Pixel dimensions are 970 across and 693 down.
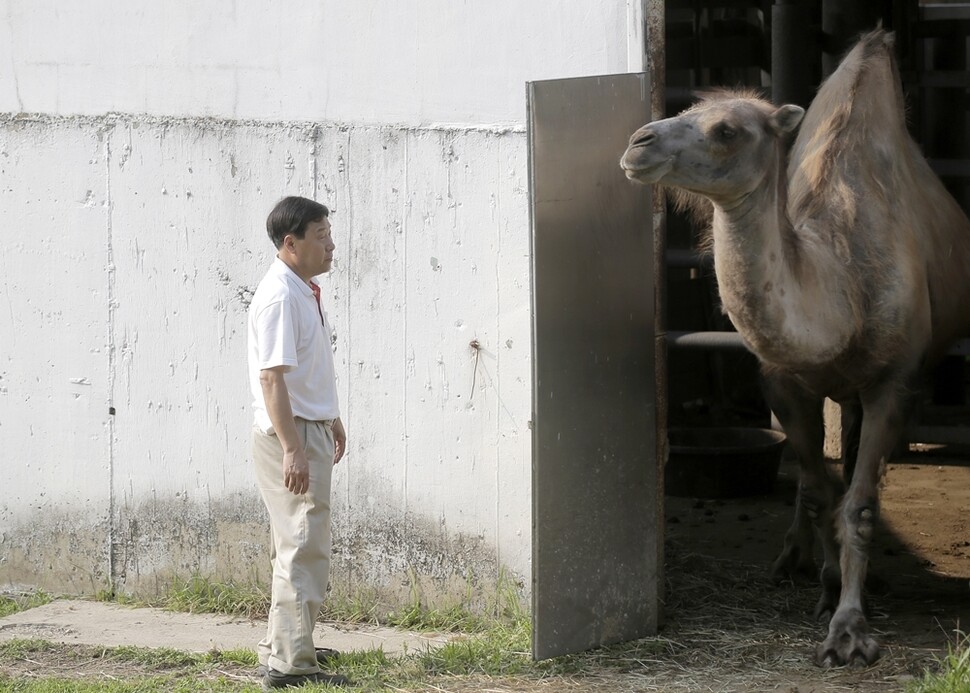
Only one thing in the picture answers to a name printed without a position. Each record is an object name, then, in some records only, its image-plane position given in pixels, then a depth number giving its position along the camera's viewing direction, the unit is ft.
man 30.60
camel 30.40
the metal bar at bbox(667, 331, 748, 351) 41.52
